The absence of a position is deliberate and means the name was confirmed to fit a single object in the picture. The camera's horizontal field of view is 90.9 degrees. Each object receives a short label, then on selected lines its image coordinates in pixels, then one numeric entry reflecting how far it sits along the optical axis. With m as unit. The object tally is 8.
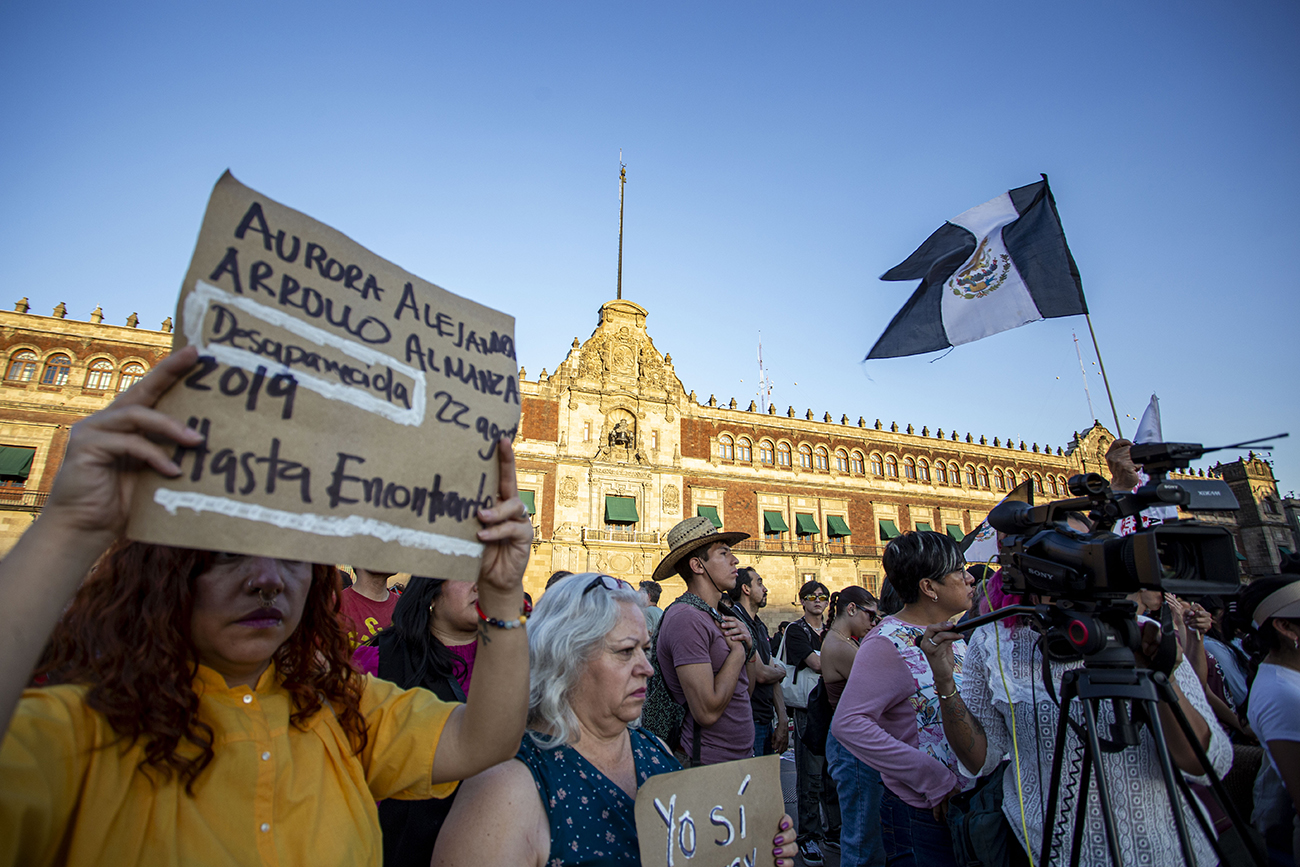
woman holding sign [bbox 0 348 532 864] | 0.96
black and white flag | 4.83
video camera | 1.73
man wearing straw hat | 3.15
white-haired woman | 1.56
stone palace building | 21.22
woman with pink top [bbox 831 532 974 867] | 2.76
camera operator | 2.08
